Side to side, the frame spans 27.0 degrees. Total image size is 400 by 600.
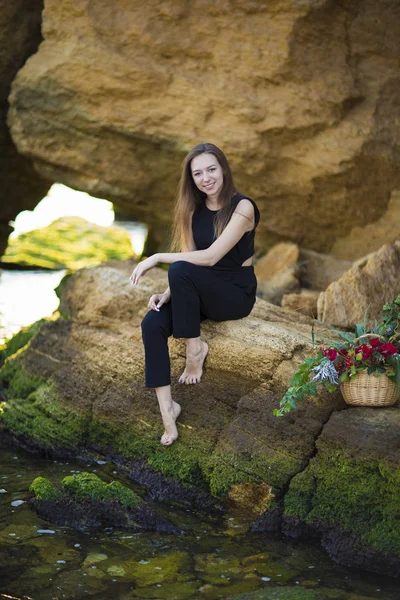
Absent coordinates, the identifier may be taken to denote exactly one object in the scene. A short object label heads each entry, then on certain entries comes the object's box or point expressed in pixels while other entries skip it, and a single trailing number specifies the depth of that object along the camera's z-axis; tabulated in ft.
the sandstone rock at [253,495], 15.88
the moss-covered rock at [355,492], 14.17
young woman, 17.10
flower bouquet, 15.25
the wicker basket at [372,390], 15.29
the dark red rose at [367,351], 15.24
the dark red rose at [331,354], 15.53
